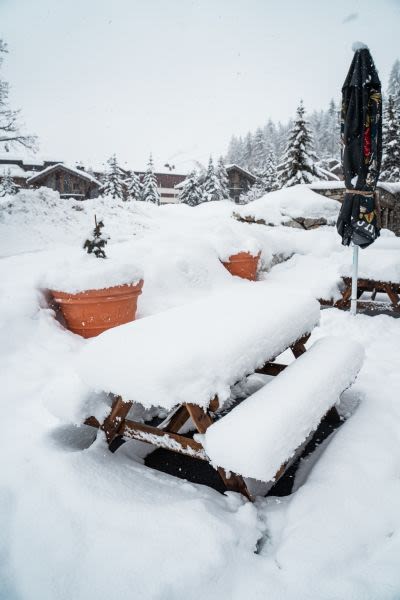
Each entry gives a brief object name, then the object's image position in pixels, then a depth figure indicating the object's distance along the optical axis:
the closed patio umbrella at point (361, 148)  4.09
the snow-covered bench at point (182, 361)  1.53
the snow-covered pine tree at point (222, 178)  37.24
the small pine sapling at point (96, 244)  3.97
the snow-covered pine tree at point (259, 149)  57.97
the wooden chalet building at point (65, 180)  36.88
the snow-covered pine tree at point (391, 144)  25.08
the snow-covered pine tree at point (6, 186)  24.99
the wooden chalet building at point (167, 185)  57.25
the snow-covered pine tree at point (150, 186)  38.34
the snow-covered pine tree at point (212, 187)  36.41
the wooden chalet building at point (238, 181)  43.50
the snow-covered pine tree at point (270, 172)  36.72
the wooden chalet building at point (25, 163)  50.66
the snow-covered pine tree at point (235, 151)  72.00
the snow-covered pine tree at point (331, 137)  68.75
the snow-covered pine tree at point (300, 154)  23.70
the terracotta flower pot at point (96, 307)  3.62
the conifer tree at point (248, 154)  65.30
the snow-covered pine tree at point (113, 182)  34.72
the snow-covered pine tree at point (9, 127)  18.72
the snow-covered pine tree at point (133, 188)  39.53
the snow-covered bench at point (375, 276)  4.64
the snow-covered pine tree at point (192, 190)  35.56
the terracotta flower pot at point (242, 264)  6.08
